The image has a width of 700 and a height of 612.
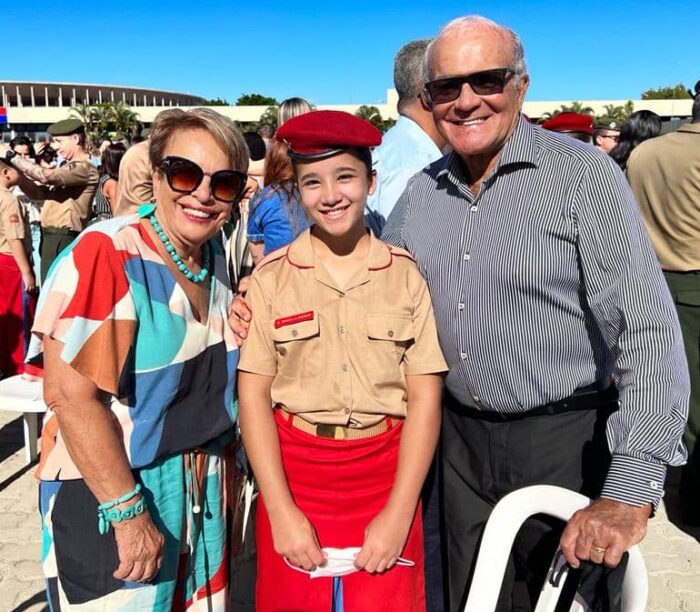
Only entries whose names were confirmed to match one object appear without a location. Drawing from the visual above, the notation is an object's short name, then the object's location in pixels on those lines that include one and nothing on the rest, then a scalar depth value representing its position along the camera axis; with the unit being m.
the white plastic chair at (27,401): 4.16
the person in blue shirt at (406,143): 3.25
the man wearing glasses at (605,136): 8.65
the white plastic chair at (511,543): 1.74
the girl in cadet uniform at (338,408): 1.86
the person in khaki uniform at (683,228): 3.95
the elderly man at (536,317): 1.72
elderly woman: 1.66
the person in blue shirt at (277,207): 3.58
